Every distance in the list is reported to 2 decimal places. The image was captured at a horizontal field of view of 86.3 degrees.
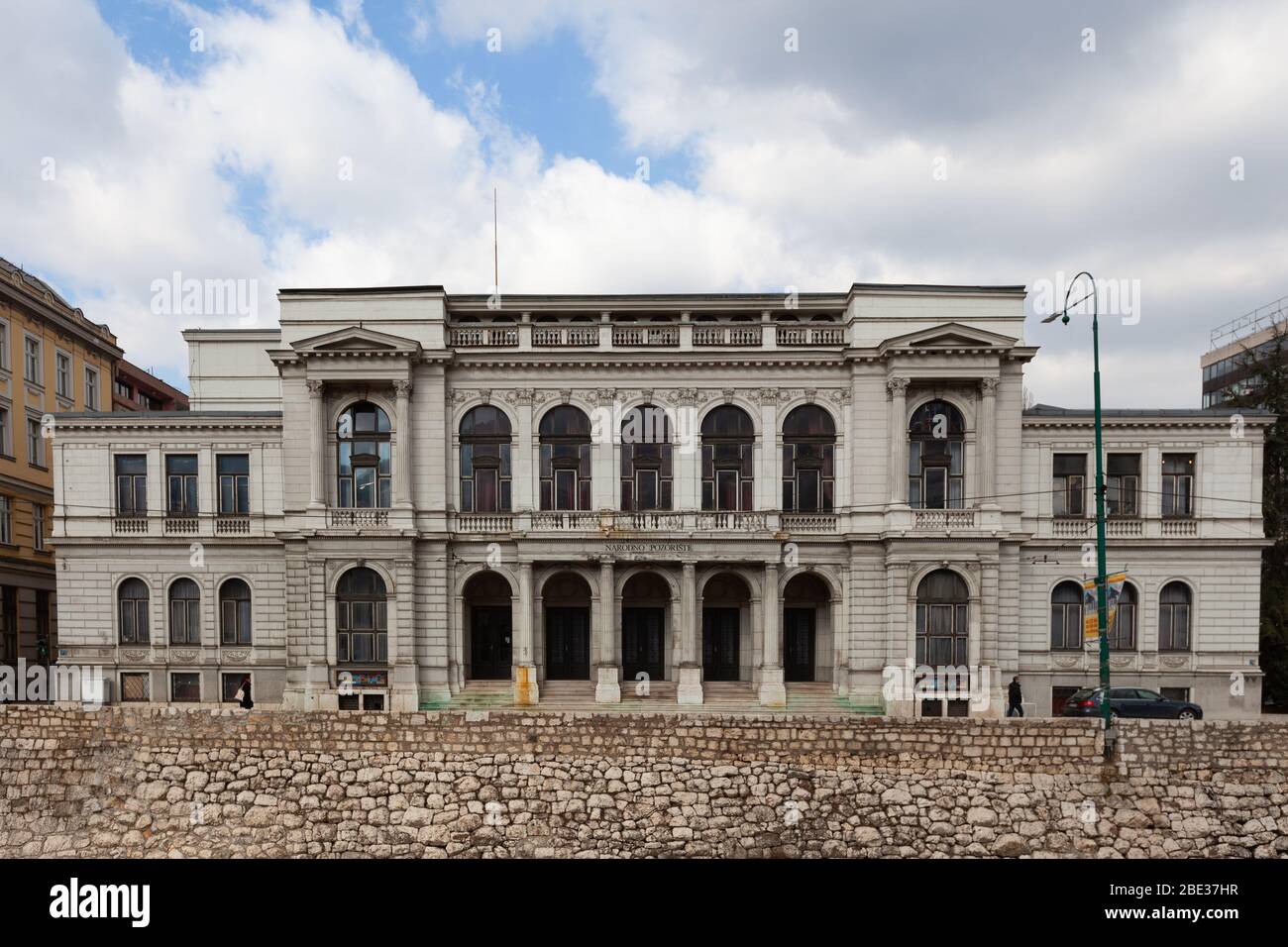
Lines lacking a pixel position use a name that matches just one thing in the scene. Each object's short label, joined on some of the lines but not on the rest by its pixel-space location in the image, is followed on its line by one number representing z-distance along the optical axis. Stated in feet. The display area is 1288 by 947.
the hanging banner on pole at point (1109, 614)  65.92
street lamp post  62.90
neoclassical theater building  89.92
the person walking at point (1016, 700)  82.89
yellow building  108.68
